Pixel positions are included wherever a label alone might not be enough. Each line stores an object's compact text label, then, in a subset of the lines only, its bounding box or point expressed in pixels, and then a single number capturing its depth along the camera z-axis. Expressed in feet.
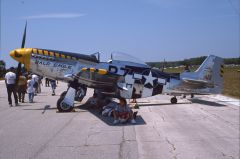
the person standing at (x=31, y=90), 47.11
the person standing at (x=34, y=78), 49.25
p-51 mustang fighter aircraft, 36.83
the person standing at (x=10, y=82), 41.75
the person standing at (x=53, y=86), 60.21
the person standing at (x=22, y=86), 46.11
